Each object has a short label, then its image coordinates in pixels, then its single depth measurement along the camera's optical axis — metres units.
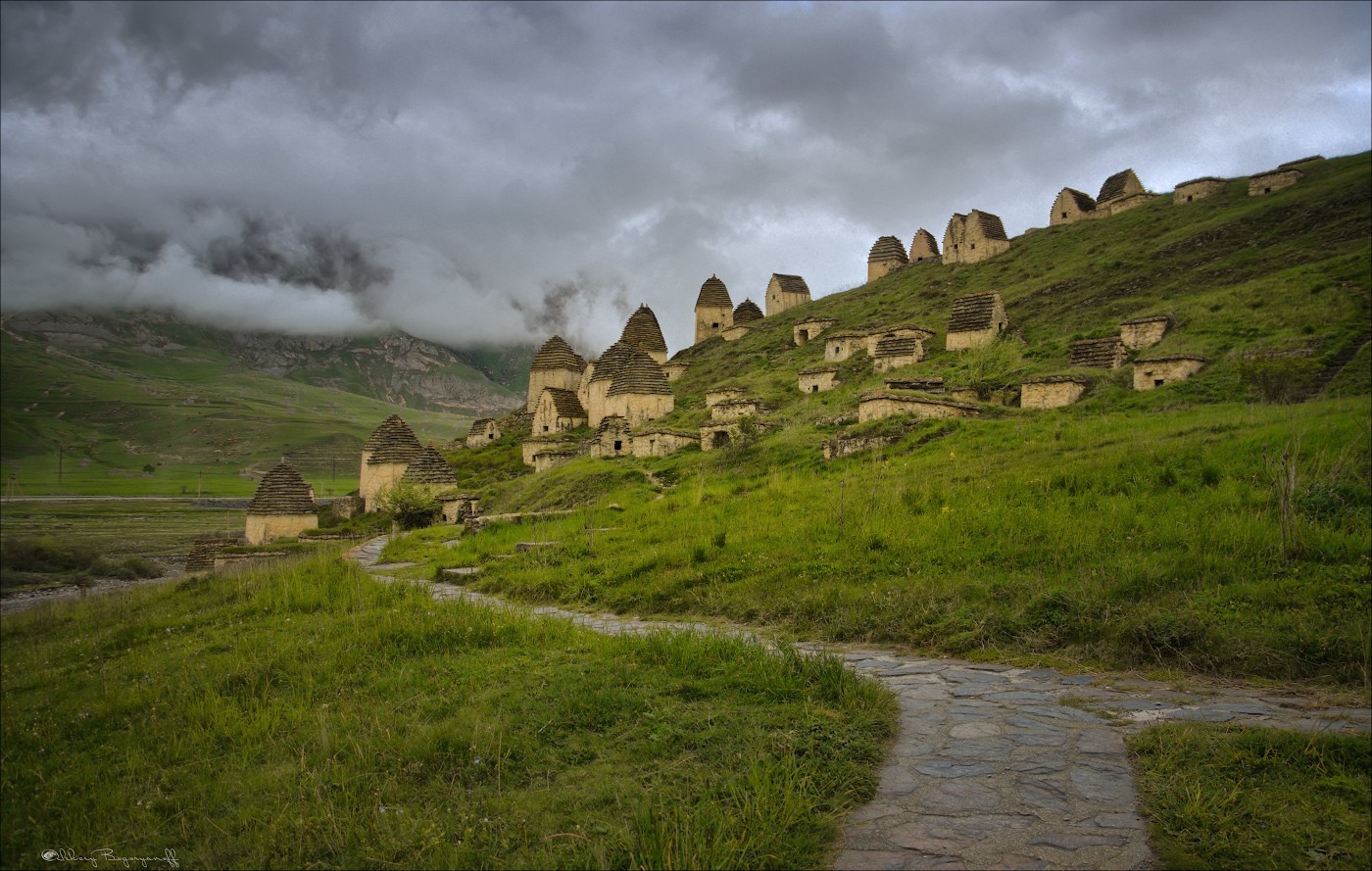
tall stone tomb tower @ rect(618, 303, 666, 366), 57.50
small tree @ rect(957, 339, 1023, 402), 26.81
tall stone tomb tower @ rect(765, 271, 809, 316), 72.62
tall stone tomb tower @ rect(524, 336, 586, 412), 54.56
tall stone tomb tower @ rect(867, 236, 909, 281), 71.25
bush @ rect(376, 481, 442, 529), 30.92
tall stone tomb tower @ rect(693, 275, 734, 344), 73.25
